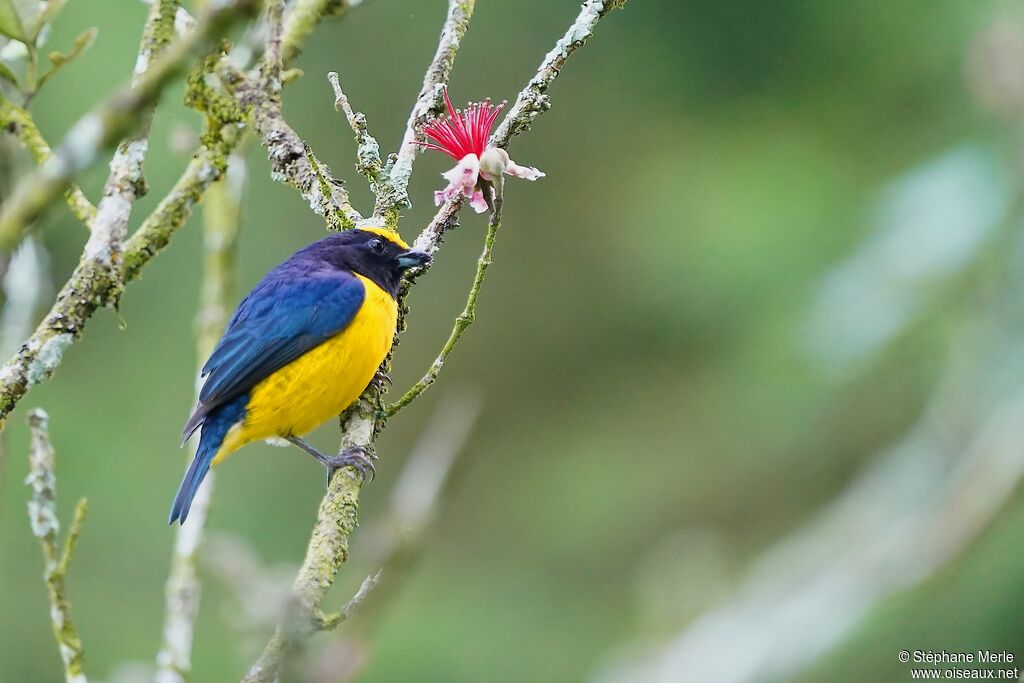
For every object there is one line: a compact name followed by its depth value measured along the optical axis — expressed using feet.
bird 26.71
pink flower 22.36
